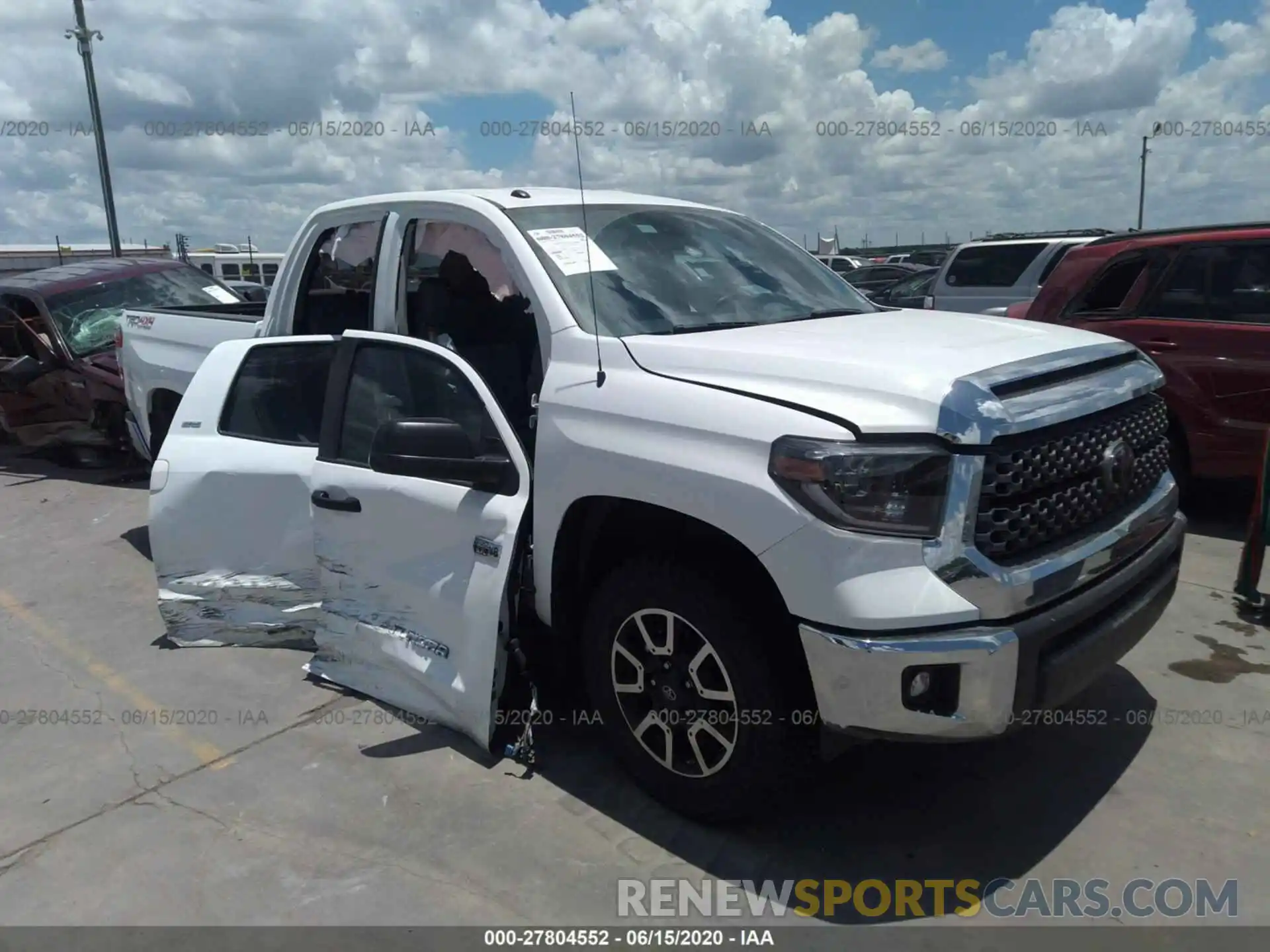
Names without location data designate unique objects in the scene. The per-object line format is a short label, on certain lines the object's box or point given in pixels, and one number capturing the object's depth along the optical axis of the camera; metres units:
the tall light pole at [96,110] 14.70
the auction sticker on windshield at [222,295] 9.91
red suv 5.98
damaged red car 8.98
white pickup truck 2.66
